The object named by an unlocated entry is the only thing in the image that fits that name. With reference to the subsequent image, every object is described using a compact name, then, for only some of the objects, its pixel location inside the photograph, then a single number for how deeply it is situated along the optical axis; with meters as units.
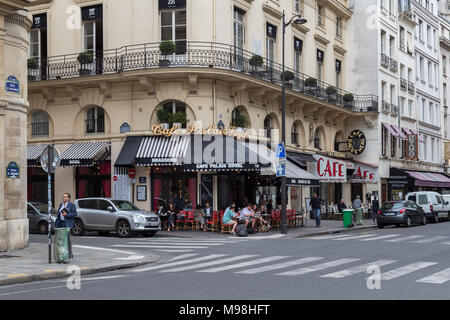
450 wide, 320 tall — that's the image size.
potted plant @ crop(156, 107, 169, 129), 26.97
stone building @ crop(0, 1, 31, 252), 17.31
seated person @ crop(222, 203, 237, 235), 24.58
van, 34.62
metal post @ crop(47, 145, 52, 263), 14.44
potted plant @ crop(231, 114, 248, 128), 28.41
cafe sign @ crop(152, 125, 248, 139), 26.56
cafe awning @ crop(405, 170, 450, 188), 45.84
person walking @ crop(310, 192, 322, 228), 29.22
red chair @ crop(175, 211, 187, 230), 26.05
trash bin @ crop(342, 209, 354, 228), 28.97
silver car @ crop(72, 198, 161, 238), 23.13
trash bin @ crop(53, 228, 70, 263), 14.33
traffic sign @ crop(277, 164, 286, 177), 24.89
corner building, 26.98
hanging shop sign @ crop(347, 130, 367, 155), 40.78
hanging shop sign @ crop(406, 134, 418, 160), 47.49
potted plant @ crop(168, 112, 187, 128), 26.78
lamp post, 24.80
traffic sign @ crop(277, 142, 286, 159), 25.06
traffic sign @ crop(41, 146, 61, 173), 14.52
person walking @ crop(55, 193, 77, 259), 15.51
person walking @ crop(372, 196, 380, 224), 34.84
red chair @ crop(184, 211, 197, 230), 26.06
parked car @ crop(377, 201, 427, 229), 29.94
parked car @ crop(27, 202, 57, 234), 25.50
